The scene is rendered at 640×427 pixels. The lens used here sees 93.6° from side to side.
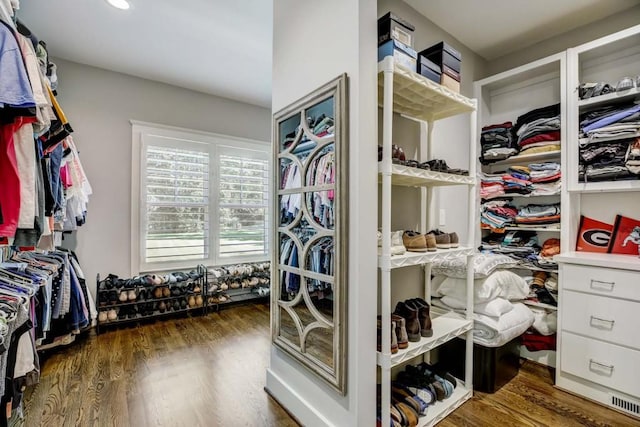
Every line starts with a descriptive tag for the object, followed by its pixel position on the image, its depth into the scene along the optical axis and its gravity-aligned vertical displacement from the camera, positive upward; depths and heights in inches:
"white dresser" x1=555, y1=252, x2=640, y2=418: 69.6 -27.4
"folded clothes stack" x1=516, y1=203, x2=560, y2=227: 92.7 +0.7
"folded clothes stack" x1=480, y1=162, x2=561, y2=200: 92.0 +11.7
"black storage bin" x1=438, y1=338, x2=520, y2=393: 78.5 -40.0
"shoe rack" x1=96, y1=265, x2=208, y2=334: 120.3 -36.1
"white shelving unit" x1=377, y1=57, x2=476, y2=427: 56.9 +5.6
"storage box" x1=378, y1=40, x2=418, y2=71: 58.6 +32.7
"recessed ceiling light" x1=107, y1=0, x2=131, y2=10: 86.9 +61.5
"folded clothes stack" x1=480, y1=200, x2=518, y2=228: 101.5 +1.0
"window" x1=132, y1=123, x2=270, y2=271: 138.4 +7.6
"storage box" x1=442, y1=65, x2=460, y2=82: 69.1 +33.8
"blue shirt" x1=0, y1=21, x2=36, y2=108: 41.8 +19.3
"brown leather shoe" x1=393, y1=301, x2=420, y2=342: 64.7 -23.1
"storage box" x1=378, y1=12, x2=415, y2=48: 59.1 +37.7
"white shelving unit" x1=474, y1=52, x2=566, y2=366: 90.0 +39.9
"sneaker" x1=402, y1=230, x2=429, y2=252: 65.3 -5.8
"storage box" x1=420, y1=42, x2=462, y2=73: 68.9 +37.6
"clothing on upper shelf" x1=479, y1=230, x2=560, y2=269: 93.4 -10.0
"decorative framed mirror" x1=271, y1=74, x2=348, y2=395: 57.1 -3.7
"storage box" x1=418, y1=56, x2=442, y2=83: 64.8 +32.4
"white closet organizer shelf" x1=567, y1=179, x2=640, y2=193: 76.4 +8.4
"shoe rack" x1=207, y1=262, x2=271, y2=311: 145.3 -34.9
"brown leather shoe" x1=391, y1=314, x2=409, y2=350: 61.3 -24.0
